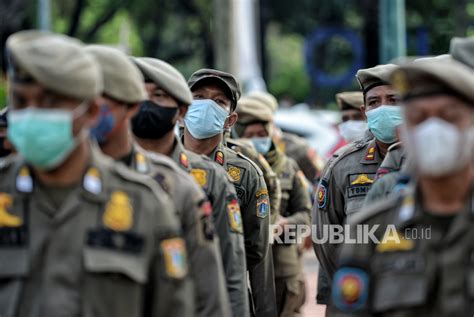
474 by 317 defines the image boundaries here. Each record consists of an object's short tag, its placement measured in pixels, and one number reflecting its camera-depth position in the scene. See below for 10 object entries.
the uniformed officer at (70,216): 10.18
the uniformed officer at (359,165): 17.45
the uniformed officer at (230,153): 17.14
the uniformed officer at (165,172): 11.77
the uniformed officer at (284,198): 22.89
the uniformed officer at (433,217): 9.87
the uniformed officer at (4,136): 16.81
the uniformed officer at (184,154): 14.02
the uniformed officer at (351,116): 24.25
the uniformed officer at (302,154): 28.61
